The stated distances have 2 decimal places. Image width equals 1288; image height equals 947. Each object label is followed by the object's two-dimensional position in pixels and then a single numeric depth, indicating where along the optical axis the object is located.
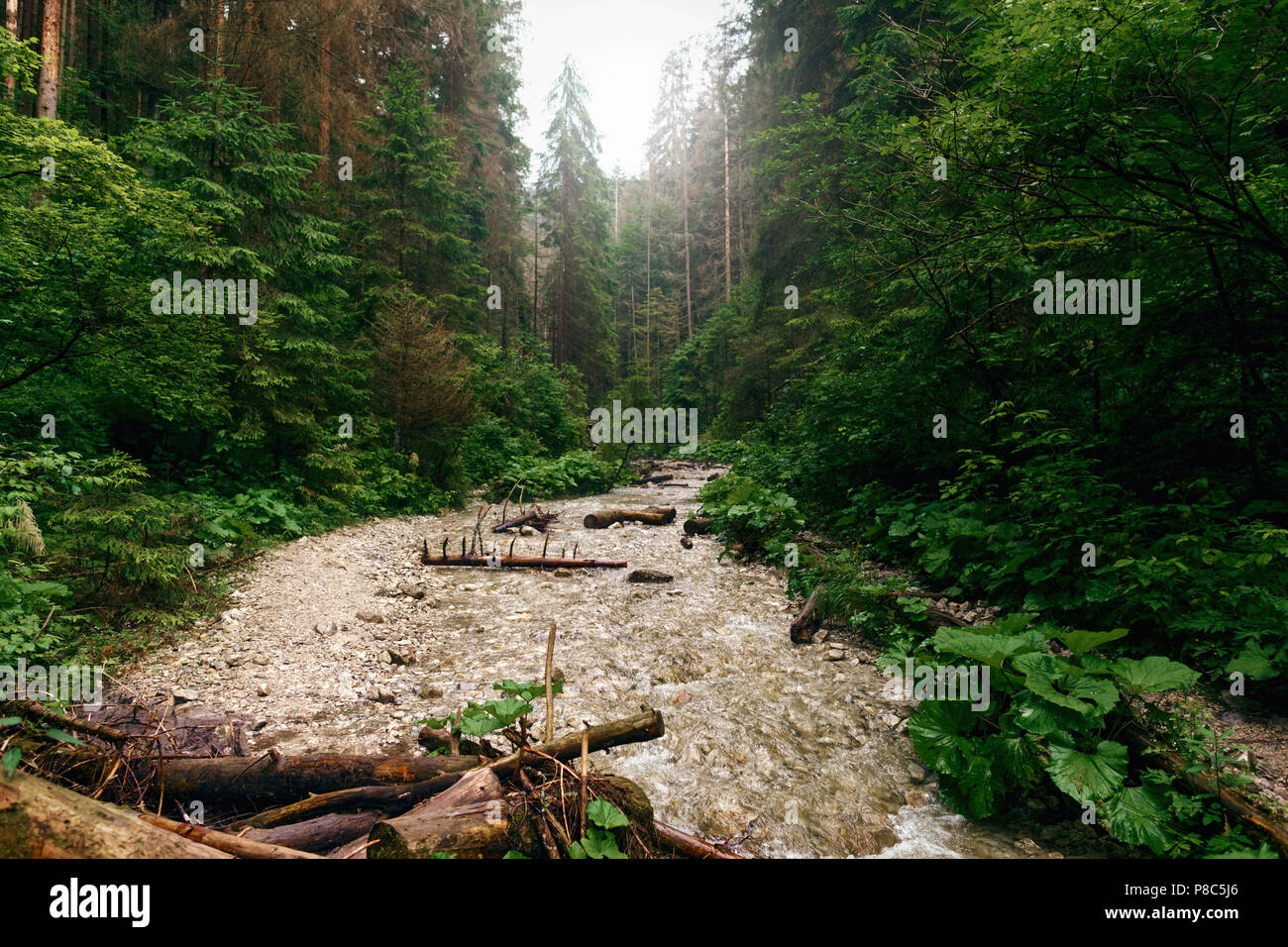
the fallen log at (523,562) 8.97
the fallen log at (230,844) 1.84
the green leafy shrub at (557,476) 16.12
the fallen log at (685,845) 2.38
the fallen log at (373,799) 2.40
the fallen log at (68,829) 1.53
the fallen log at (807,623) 5.84
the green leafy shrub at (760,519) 8.91
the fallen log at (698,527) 11.63
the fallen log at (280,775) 2.55
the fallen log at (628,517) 13.07
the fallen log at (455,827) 1.79
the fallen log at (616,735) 2.78
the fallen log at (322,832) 2.15
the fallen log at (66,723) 2.32
